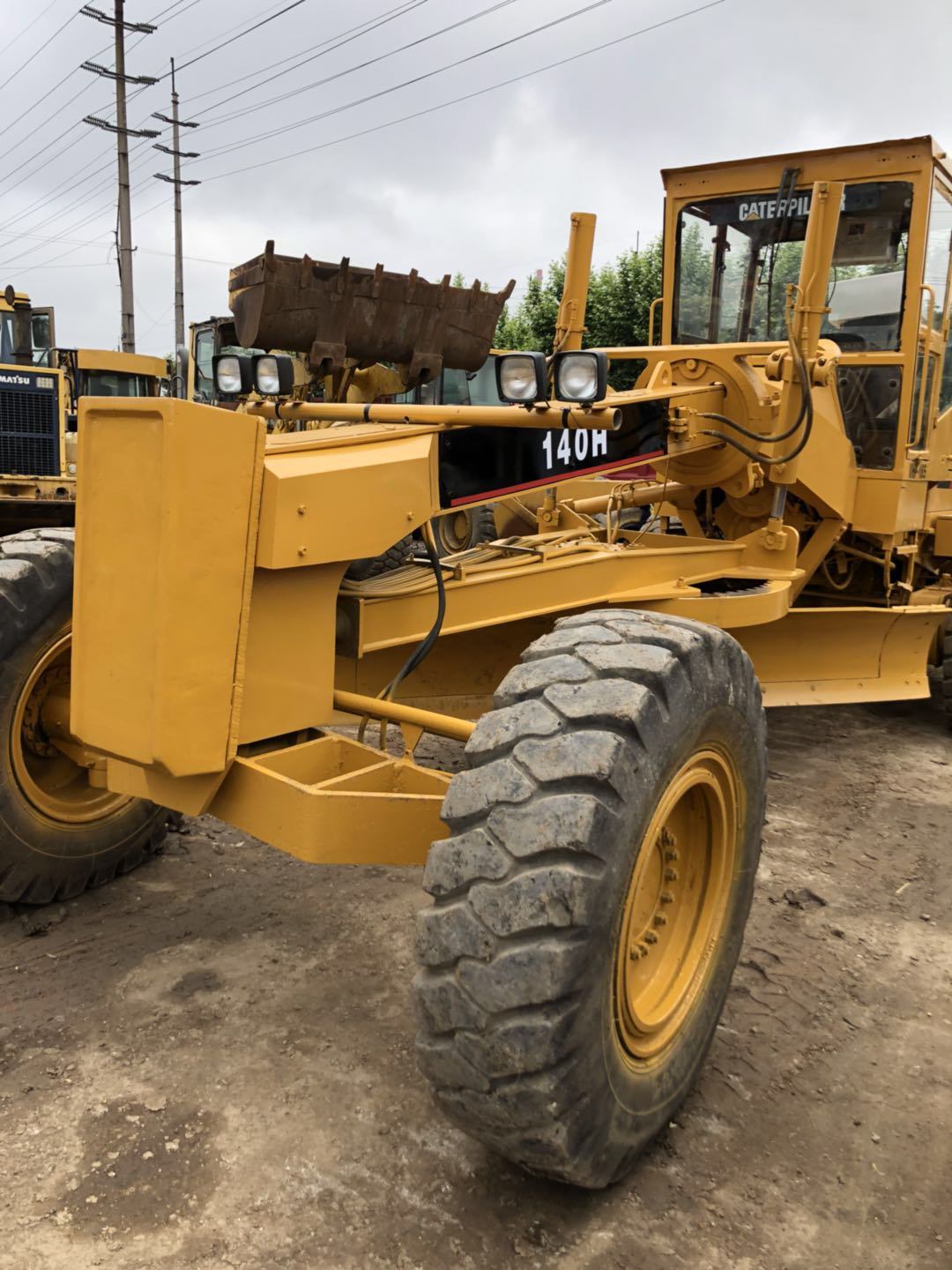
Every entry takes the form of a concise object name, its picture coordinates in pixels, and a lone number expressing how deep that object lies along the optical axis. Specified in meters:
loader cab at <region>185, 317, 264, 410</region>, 13.48
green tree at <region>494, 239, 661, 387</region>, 18.53
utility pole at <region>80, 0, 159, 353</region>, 21.45
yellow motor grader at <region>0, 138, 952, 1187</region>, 2.22
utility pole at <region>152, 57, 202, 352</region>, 29.02
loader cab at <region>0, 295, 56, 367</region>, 11.26
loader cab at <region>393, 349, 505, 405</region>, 11.12
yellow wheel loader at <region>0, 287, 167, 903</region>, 3.47
